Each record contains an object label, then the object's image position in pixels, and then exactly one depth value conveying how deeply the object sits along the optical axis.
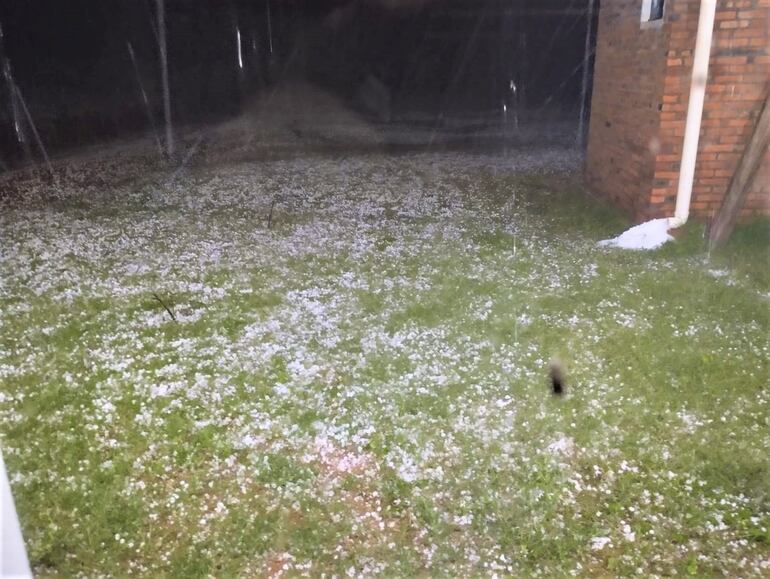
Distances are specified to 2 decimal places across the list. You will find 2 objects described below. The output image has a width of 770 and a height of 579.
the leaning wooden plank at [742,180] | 4.77
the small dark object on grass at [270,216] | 6.43
